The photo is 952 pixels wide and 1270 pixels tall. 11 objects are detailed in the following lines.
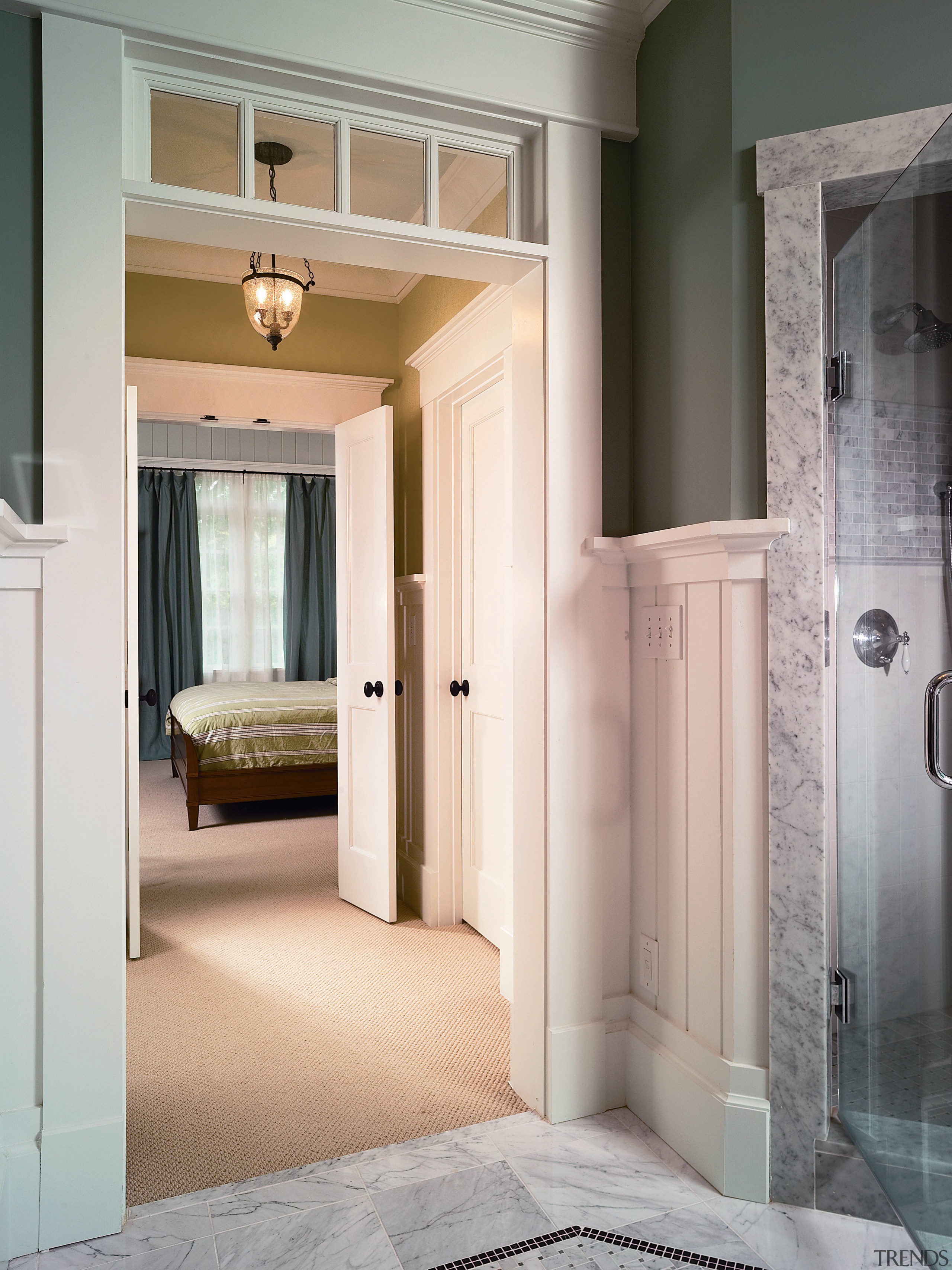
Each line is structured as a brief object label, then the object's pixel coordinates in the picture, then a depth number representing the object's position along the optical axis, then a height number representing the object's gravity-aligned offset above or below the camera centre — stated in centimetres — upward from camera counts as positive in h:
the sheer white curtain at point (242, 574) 841 +67
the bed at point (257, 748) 530 -65
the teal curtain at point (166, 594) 815 +45
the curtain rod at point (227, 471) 823 +165
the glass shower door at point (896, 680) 142 -8
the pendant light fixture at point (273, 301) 332 +131
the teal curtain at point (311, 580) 860 +61
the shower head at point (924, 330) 140 +50
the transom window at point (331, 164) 193 +112
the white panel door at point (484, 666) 328 -10
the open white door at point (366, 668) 366 -11
